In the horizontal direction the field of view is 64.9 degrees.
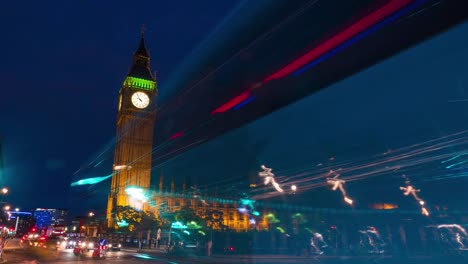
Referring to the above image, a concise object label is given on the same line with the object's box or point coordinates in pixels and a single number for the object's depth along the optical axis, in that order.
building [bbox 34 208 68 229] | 124.25
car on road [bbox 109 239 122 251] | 37.41
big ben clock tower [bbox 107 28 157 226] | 69.06
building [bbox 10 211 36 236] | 131.89
